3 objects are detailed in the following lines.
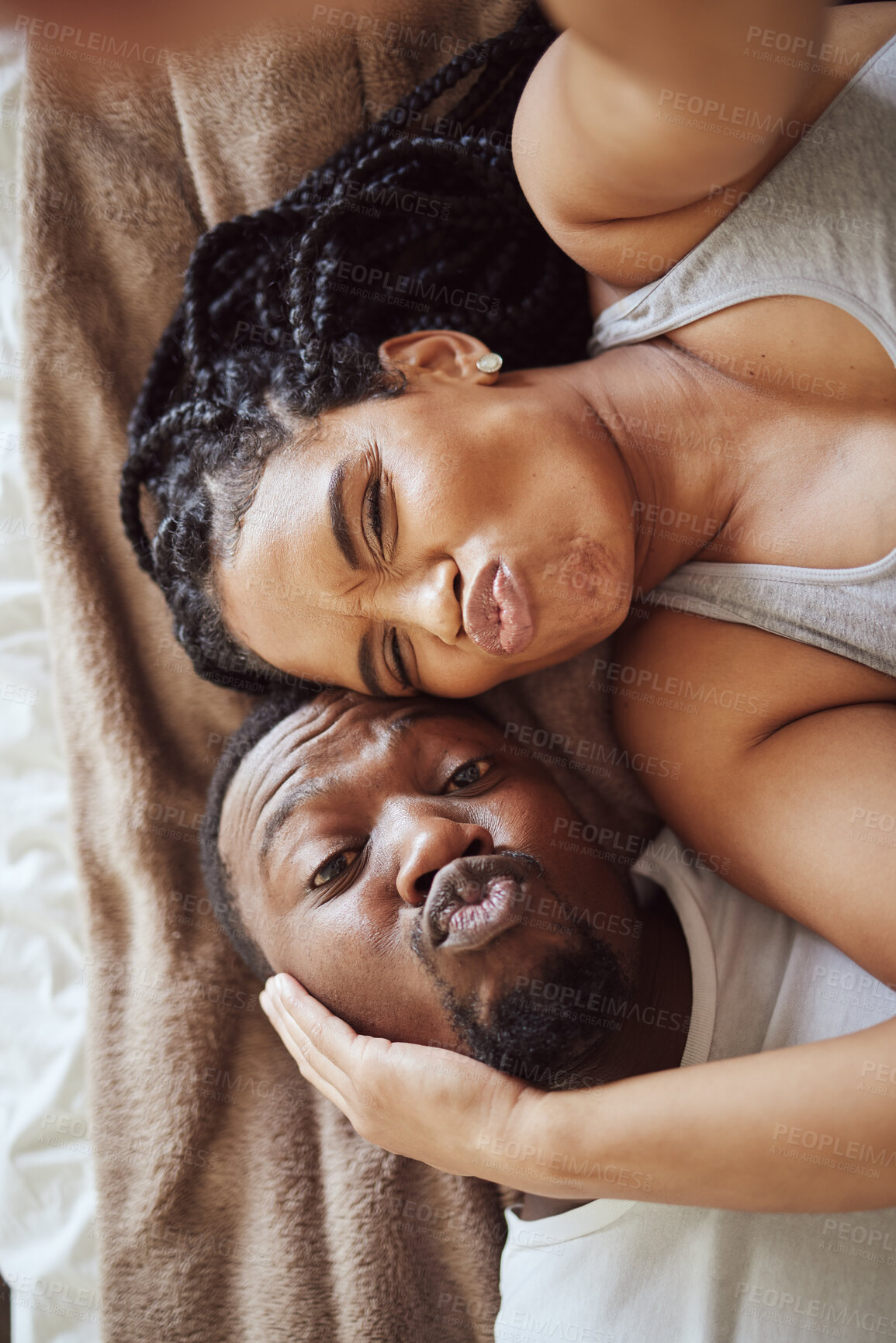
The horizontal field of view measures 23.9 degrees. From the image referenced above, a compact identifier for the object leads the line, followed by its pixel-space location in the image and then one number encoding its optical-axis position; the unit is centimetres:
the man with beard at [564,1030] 75
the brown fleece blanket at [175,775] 86
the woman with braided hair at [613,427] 78
